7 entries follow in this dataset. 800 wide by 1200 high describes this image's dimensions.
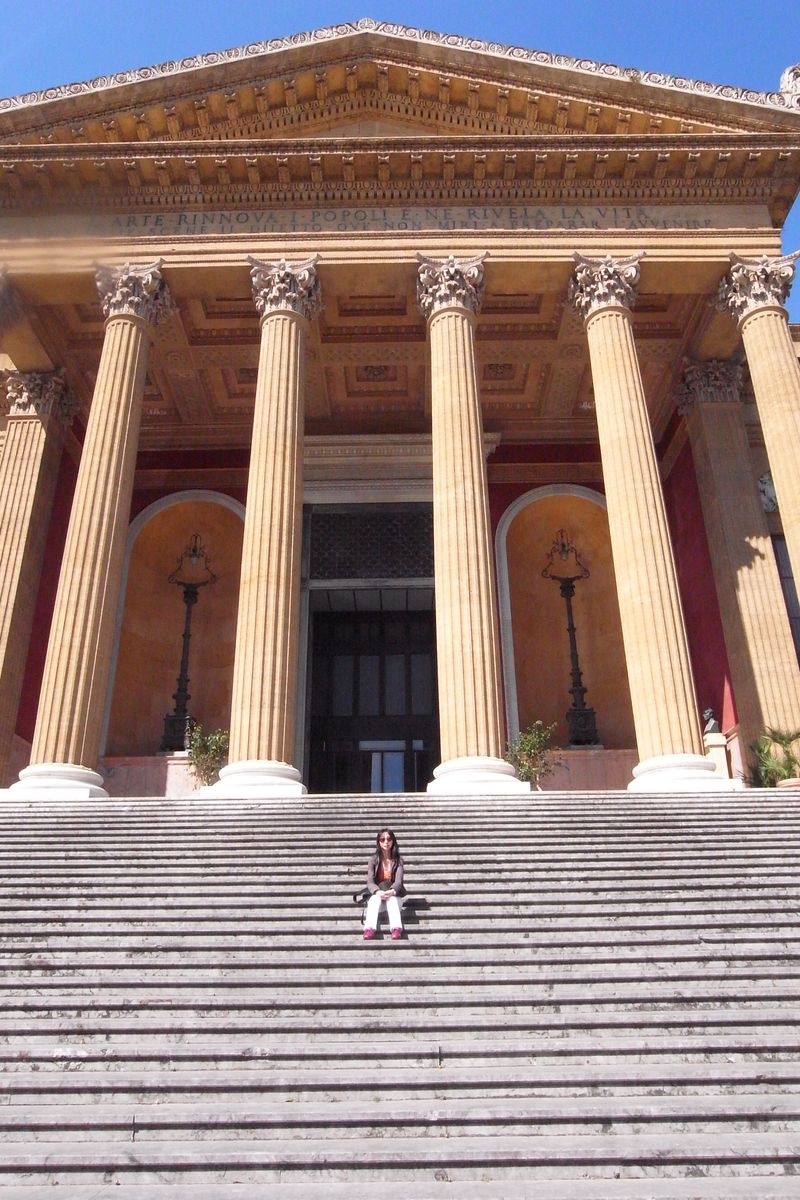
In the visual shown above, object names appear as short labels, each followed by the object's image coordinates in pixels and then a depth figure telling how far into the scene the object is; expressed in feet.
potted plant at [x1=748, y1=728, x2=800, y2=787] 49.93
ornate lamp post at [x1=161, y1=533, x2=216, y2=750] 75.71
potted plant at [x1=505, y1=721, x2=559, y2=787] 52.11
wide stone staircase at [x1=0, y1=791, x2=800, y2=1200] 17.30
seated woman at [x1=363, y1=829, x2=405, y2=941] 26.71
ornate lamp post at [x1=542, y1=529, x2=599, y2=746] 73.05
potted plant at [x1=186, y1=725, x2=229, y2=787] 56.70
